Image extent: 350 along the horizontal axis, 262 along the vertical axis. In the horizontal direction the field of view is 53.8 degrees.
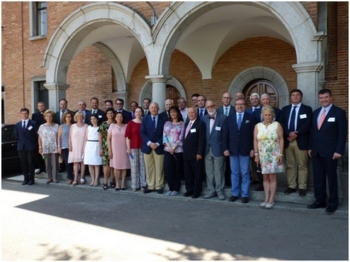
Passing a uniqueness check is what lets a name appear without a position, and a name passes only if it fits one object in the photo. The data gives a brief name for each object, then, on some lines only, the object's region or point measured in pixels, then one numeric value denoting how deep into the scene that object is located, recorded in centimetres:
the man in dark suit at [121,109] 831
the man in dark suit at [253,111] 676
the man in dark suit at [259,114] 638
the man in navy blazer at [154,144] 700
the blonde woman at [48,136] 824
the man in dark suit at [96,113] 842
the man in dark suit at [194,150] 651
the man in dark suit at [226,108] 676
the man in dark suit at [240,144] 619
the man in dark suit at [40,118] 895
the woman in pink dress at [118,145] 740
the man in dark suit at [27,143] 836
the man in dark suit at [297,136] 593
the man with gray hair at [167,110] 720
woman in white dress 779
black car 973
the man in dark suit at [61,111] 873
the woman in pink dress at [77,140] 800
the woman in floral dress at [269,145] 580
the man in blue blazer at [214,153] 647
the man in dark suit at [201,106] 727
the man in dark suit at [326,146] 544
